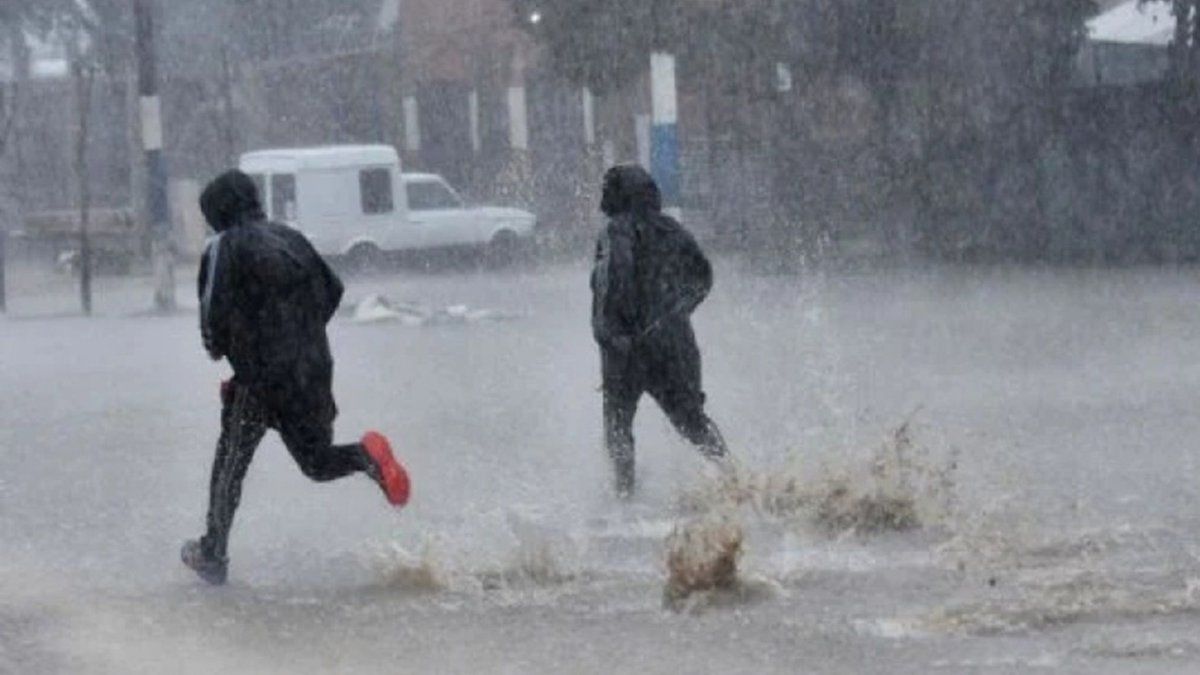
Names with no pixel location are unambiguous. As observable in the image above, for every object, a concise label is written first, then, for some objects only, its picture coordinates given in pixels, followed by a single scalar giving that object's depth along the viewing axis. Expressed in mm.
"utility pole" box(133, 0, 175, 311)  30531
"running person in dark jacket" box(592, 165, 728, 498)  11438
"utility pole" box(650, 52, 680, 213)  31375
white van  40406
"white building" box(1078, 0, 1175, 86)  39875
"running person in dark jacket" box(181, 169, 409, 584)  9625
